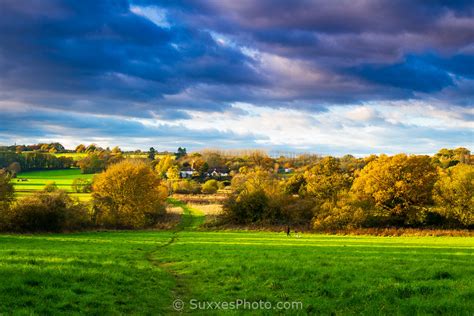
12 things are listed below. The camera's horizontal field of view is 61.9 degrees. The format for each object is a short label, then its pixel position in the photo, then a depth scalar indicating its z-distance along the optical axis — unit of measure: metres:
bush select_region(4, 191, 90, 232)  52.31
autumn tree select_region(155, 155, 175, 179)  163.25
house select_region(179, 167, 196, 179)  165.70
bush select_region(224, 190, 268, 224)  74.44
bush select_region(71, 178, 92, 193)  106.25
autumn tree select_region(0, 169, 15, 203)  51.97
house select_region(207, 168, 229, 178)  159.61
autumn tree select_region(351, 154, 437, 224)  67.19
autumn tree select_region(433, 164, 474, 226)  64.25
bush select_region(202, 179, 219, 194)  122.41
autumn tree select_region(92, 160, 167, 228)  68.00
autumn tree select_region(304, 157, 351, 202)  75.88
